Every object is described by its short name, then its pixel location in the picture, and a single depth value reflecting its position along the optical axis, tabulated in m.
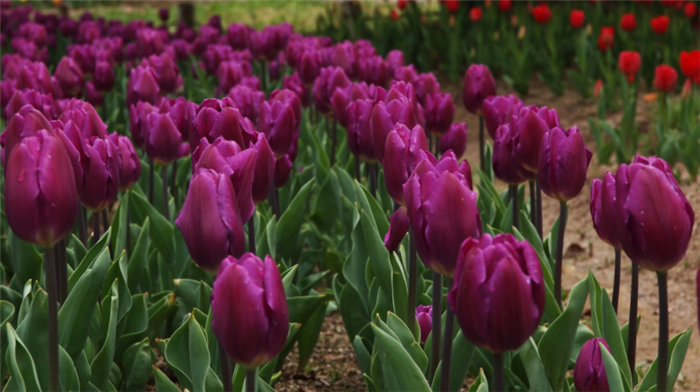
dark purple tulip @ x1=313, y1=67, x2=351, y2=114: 3.02
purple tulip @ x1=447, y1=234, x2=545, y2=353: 1.08
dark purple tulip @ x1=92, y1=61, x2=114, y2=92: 3.56
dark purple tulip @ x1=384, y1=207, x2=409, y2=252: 1.64
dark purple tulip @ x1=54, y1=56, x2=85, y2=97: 3.50
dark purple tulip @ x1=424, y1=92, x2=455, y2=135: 2.81
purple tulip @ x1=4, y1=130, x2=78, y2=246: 1.34
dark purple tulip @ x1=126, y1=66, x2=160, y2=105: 3.05
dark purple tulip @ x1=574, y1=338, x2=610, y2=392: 1.54
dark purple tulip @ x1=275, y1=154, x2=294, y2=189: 2.38
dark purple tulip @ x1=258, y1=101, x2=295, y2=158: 2.24
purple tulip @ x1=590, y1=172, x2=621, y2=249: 1.44
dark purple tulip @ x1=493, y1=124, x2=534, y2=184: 2.07
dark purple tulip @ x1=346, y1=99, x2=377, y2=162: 2.21
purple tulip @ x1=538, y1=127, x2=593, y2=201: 1.80
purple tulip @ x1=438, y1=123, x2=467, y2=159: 2.77
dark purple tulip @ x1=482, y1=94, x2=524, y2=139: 2.49
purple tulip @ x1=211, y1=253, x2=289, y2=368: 1.15
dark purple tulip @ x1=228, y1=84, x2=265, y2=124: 2.73
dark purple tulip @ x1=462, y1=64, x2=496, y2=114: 2.78
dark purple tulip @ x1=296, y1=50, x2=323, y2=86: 3.56
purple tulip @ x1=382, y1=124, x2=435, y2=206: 1.57
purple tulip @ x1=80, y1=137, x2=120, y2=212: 1.78
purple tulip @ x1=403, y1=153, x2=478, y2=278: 1.23
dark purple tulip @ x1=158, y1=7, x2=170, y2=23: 7.51
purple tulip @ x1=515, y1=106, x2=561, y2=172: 1.94
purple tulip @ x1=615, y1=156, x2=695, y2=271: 1.25
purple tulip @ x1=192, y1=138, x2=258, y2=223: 1.41
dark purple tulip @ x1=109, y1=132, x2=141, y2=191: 2.06
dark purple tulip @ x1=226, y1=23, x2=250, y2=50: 5.31
